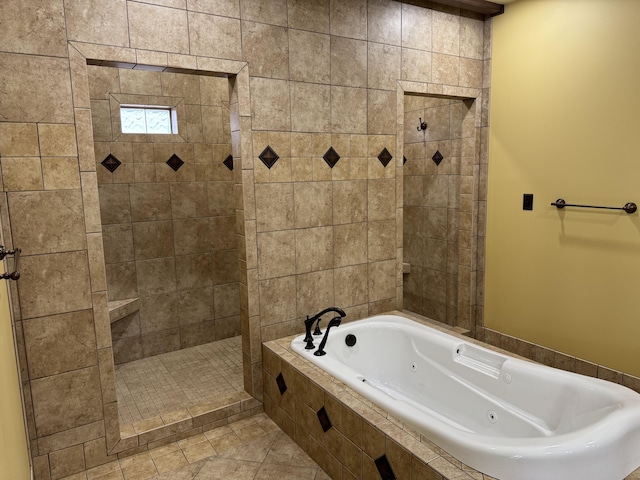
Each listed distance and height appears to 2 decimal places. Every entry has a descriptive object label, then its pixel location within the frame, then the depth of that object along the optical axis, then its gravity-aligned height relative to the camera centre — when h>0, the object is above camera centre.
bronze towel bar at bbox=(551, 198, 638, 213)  2.66 -0.26
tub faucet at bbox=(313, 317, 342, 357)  2.69 -1.01
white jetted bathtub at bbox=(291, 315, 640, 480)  1.66 -1.08
